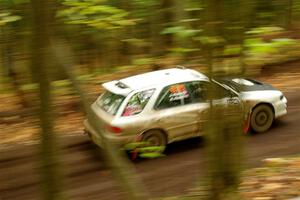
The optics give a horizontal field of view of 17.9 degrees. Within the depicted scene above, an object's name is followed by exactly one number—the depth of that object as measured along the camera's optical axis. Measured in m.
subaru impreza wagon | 19.05
